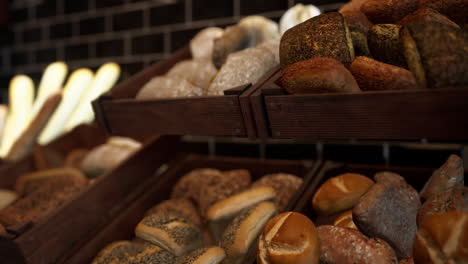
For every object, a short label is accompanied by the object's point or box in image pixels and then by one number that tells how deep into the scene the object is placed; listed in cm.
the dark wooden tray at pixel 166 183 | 127
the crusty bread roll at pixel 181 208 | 142
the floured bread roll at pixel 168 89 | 116
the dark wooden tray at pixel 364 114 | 72
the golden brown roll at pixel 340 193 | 113
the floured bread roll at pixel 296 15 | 138
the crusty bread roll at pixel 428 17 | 82
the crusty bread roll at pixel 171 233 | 118
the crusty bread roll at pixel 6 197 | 158
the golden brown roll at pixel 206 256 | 103
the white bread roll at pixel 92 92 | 196
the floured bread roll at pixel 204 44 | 155
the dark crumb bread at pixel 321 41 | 93
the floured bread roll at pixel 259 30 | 142
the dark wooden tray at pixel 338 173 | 121
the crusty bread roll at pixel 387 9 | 99
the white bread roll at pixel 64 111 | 198
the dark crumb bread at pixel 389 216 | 97
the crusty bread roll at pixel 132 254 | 114
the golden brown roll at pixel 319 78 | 81
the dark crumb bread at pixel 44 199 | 133
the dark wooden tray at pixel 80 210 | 116
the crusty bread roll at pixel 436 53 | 72
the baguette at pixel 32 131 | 182
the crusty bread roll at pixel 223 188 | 146
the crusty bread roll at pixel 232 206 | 125
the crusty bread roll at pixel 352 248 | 91
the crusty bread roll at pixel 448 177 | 106
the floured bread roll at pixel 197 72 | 129
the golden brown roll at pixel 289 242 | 87
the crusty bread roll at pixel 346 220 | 107
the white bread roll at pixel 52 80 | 214
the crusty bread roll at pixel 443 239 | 75
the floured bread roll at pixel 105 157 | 170
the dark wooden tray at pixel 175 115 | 97
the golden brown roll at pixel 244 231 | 107
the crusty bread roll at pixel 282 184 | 137
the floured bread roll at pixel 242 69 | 110
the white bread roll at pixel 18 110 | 194
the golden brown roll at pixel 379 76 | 78
